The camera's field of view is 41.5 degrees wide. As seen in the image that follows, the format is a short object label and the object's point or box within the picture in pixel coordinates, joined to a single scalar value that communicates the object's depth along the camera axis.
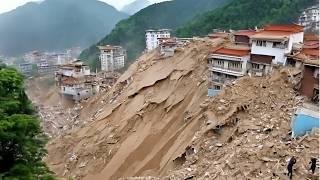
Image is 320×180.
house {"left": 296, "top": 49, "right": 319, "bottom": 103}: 19.27
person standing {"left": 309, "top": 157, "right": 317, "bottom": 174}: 12.48
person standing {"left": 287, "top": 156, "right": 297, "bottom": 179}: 12.53
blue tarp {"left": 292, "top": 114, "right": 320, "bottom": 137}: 15.82
